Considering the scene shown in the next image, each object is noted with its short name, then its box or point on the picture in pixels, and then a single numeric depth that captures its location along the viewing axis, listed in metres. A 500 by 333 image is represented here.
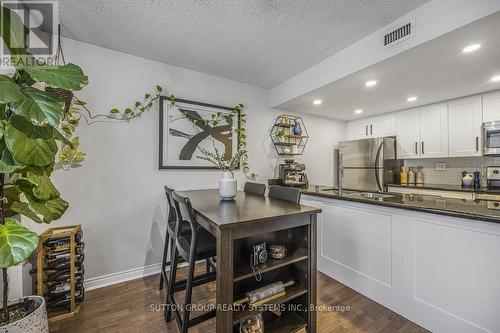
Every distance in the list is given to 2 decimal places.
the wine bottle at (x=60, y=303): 1.67
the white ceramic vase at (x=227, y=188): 1.84
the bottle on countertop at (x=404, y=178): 3.73
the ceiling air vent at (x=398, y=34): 1.66
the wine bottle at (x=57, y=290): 1.67
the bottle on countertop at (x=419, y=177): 3.67
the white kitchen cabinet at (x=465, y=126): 2.86
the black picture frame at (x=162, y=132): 2.45
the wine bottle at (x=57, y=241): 1.69
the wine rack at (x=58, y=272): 1.64
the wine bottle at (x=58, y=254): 1.68
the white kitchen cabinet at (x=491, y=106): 2.71
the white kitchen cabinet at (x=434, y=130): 3.17
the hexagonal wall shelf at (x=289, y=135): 3.42
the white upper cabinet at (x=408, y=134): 3.47
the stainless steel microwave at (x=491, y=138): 2.68
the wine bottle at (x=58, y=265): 1.67
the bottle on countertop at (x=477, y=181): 3.07
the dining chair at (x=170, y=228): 1.84
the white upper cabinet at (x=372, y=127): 3.80
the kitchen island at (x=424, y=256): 1.34
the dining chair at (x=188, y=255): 1.32
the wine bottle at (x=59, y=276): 1.68
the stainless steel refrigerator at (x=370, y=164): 3.56
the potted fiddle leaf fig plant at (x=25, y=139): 0.89
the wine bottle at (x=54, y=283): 1.67
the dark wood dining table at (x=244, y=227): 1.14
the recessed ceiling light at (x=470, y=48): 1.67
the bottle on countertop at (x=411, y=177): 3.70
